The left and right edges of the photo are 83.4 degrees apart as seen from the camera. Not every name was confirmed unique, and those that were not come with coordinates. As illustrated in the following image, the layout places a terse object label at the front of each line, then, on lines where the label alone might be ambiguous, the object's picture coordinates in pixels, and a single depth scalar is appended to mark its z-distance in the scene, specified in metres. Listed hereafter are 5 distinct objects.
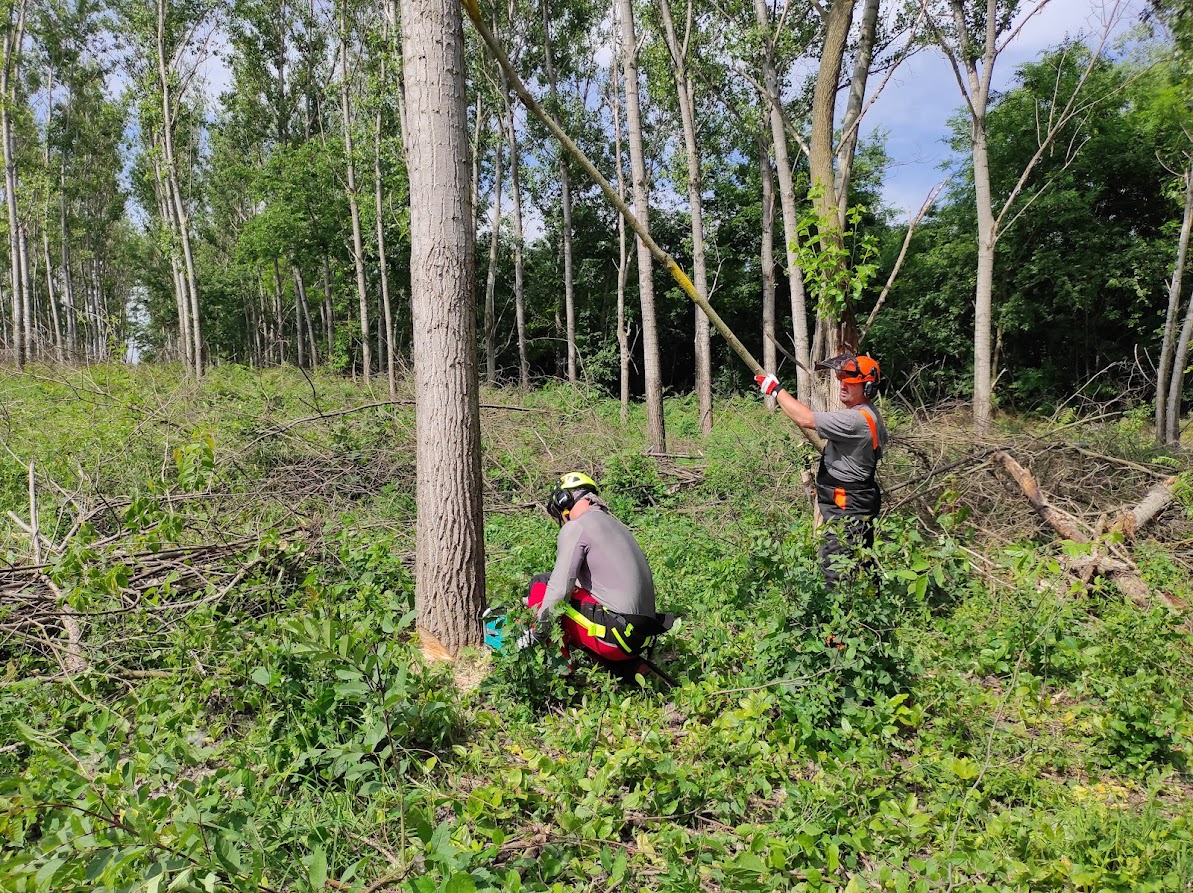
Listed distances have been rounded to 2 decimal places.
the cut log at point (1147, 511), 5.38
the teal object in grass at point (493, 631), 4.00
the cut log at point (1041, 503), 5.55
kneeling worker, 3.63
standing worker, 4.28
